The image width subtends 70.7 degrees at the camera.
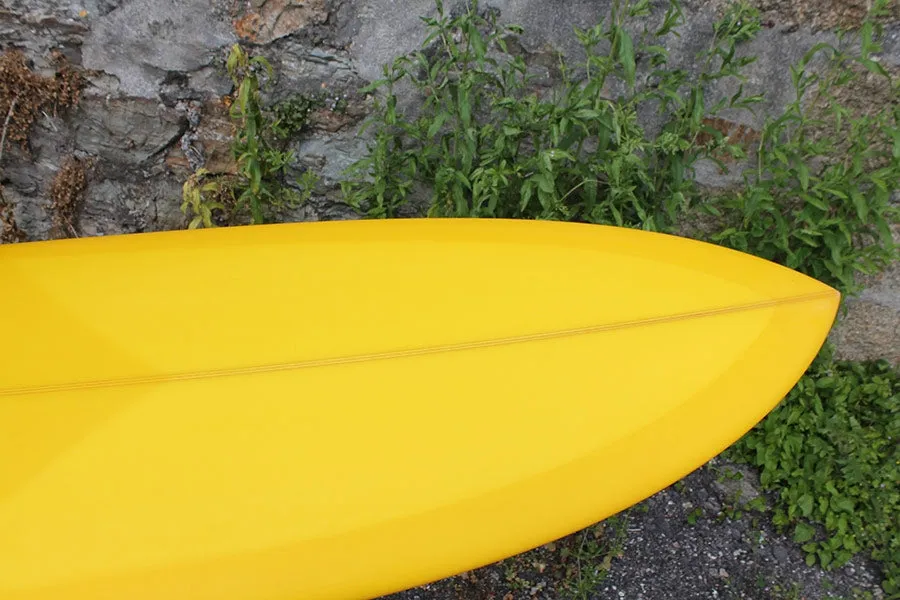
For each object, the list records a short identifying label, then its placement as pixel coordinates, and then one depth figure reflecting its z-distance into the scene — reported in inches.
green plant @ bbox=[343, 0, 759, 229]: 62.7
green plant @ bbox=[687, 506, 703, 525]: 69.5
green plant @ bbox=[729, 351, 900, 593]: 67.3
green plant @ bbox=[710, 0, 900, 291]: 61.1
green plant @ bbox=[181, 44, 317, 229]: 70.1
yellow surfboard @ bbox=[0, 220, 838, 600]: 43.9
